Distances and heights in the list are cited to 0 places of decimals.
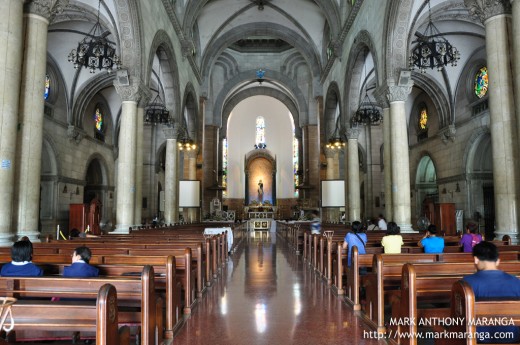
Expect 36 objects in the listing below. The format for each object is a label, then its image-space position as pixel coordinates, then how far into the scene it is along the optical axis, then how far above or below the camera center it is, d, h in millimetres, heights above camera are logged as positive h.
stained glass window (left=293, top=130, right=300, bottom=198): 38994 +4654
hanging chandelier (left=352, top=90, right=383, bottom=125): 17469 +4107
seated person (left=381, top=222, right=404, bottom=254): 6488 -578
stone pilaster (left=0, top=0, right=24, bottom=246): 7348 +2090
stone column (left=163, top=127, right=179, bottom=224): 19688 +1506
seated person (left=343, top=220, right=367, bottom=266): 6820 -553
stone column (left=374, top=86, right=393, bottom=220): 14047 +2185
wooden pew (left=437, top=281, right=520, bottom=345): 2709 -721
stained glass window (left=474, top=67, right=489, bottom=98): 17844 +5713
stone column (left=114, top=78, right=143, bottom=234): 13227 +1773
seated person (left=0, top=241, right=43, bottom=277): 4055 -567
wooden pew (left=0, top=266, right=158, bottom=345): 3582 -717
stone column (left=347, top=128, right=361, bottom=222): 19694 +1617
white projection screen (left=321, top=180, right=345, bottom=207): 21156 +808
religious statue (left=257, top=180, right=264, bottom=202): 41250 +1726
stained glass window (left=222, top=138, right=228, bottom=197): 38344 +4771
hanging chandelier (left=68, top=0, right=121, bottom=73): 11711 +4732
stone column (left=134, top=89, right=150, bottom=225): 14495 +2179
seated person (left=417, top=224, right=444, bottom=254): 6703 -616
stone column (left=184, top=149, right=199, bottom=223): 26938 +3207
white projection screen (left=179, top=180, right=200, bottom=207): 22219 +899
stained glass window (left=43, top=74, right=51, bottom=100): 18492 +5757
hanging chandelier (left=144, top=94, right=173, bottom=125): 17422 +4155
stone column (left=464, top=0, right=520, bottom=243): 8180 +1911
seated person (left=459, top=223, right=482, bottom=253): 6969 -544
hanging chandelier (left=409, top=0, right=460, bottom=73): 11789 +4718
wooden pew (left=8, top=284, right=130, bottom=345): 2794 -765
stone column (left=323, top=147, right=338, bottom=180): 25125 +3002
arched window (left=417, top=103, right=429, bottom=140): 23297 +5113
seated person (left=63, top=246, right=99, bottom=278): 4097 -593
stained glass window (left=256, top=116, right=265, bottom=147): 42347 +8122
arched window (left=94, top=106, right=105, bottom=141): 23719 +5183
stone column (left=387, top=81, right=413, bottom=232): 13078 +1693
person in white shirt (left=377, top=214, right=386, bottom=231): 14477 -590
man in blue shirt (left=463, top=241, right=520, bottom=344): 3037 -611
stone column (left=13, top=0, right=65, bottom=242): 7941 +1859
